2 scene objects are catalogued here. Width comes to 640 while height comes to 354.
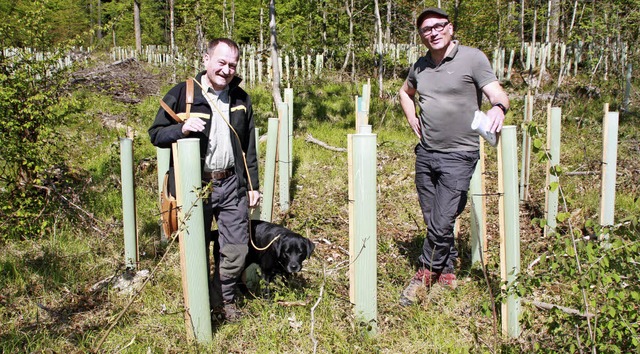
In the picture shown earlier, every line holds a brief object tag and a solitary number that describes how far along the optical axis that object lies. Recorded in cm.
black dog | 358
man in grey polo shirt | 340
